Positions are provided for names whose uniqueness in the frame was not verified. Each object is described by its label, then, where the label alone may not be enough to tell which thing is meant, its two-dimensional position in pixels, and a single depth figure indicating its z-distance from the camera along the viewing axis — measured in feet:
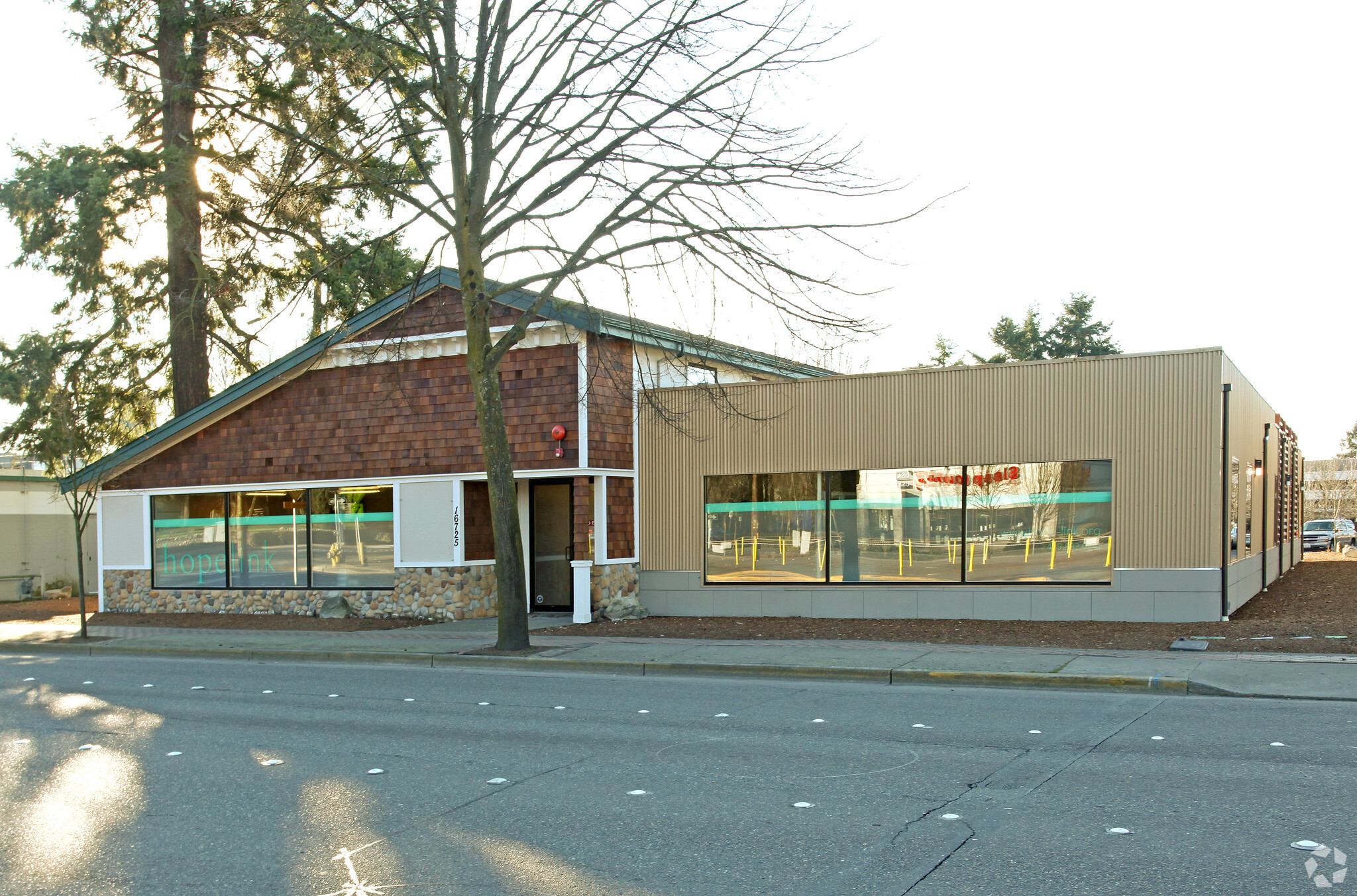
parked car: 140.77
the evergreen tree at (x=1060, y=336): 217.56
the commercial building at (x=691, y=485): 52.29
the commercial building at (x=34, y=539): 102.27
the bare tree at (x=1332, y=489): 169.48
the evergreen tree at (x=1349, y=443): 365.61
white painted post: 60.23
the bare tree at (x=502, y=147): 47.93
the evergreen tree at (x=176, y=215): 82.94
